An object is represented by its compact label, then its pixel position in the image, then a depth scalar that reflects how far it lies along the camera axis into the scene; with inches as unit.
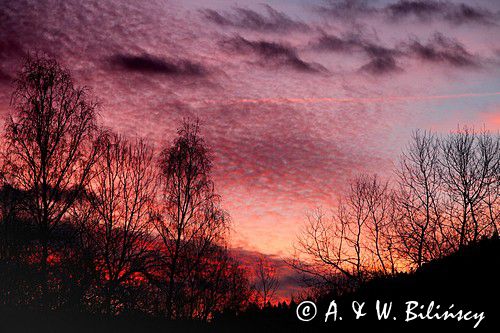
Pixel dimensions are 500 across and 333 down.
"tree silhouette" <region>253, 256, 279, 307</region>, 2454.5
